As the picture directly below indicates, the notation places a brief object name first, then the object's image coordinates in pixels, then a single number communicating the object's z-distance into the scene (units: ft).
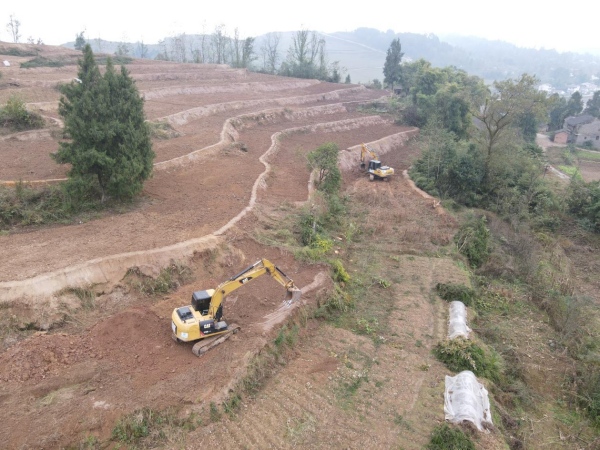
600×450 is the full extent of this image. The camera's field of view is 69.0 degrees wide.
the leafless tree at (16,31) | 265.13
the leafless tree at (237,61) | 237.80
